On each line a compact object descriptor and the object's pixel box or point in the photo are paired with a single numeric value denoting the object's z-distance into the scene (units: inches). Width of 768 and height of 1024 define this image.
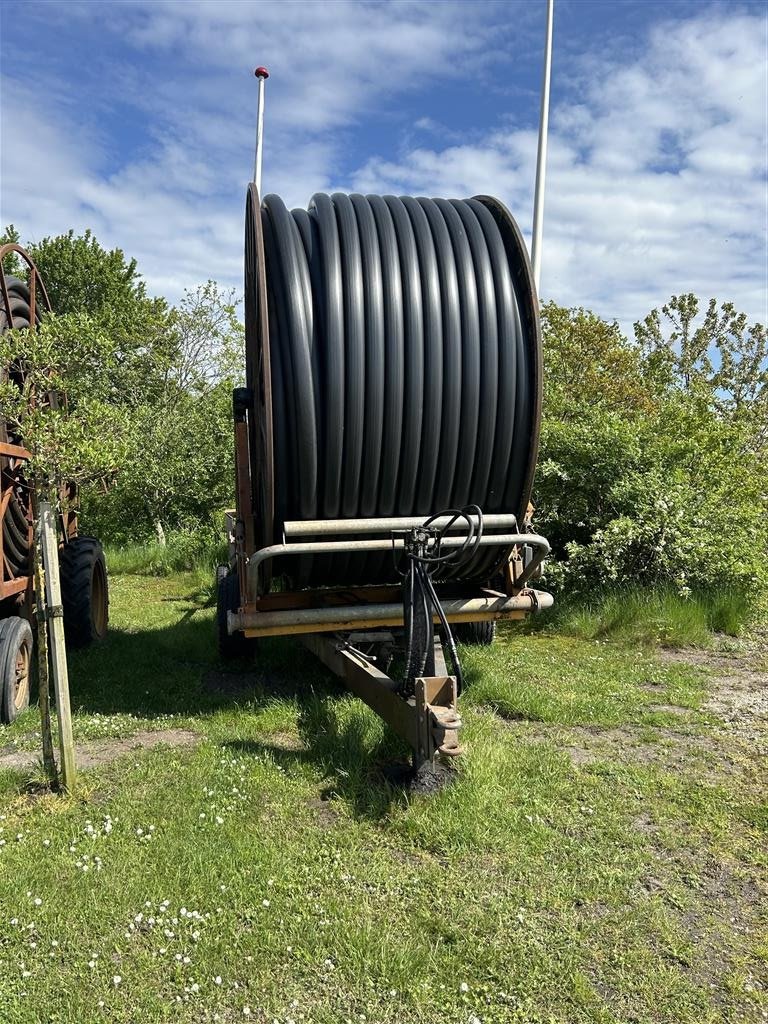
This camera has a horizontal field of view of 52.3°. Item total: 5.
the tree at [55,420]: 165.6
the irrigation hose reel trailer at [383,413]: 185.9
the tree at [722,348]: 1267.2
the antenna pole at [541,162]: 498.7
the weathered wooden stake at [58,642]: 163.8
